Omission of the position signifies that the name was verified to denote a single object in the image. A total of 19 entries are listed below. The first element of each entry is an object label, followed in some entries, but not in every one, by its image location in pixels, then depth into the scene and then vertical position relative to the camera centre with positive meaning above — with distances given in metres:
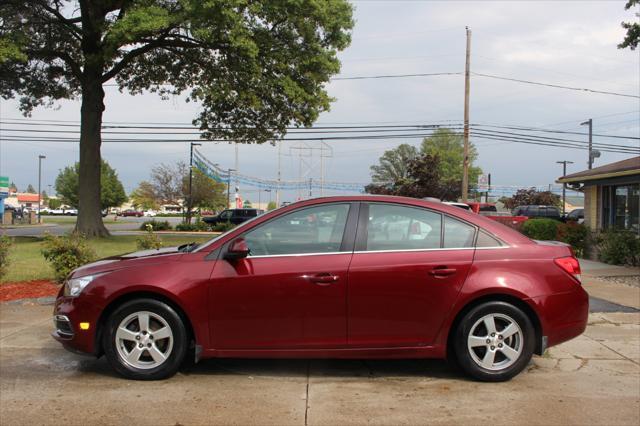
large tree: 18.09 +6.20
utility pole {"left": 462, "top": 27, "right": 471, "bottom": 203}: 29.39 +6.57
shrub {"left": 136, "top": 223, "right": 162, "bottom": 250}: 8.75 -0.49
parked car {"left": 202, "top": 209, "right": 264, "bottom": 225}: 38.34 -0.17
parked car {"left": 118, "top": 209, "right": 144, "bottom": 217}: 100.01 -0.44
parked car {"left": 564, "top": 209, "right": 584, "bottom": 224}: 30.41 +0.37
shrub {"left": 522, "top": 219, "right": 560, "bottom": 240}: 16.86 -0.28
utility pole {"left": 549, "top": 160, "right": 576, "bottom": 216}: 67.19 +7.35
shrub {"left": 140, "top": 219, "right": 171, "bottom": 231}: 38.47 -1.08
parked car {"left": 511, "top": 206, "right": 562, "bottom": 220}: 31.98 +0.51
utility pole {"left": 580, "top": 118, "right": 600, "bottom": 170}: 40.72 +5.65
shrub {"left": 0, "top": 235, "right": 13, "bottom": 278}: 8.75 -0.72
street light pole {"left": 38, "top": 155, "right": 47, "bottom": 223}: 61.41 +4.81
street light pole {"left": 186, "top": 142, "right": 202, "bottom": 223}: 43.68 +1.04
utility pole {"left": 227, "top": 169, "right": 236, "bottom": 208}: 68.25 +4.32
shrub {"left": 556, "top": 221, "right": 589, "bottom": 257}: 16.23 -0.50
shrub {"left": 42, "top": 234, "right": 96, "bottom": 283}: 8.32 -0.70
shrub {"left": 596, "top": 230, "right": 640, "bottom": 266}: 13.68 -0.69
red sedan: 4.31 -0.68
